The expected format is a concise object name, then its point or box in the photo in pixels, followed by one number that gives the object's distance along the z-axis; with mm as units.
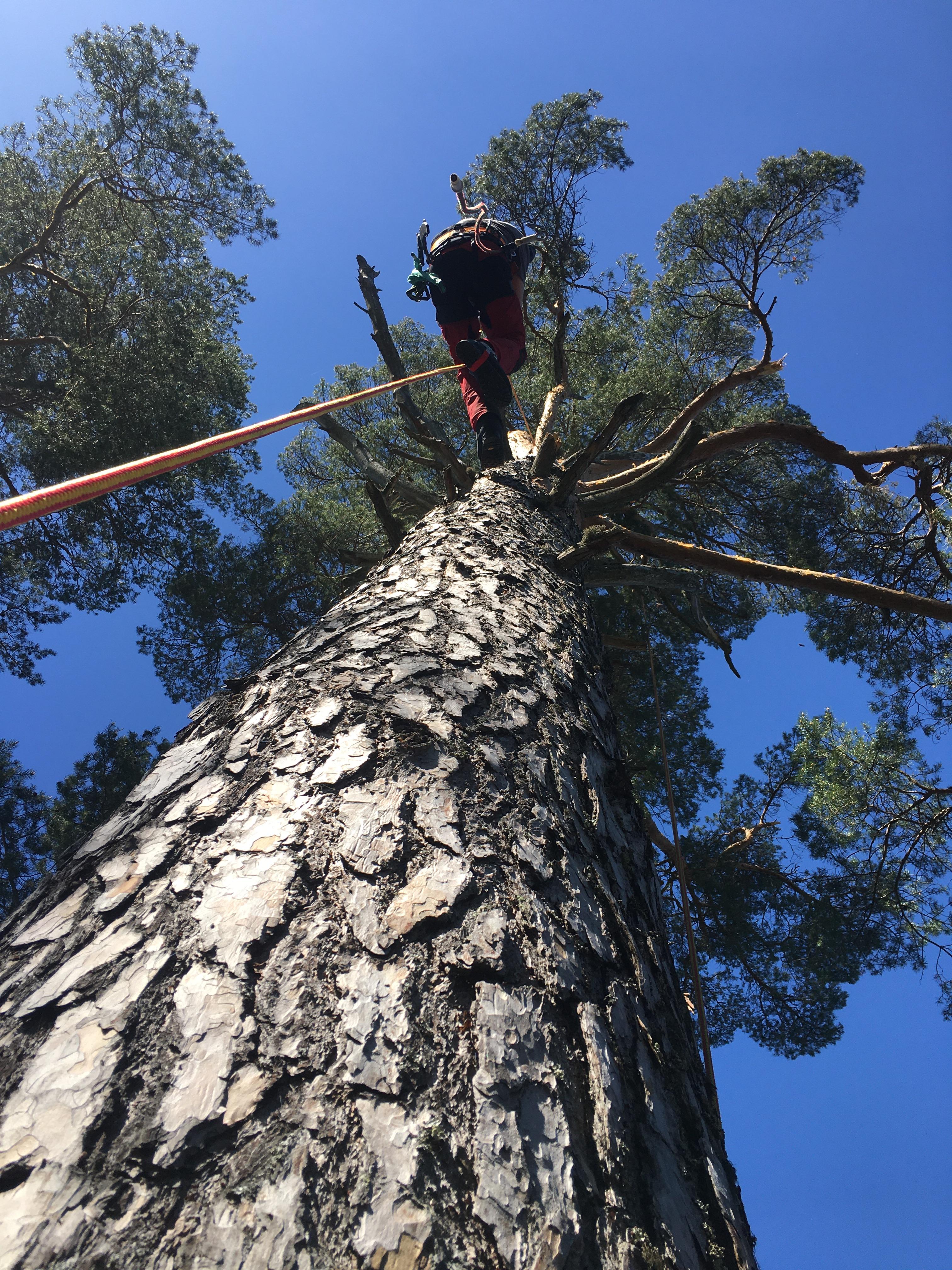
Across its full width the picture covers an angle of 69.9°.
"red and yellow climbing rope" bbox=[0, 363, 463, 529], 1021
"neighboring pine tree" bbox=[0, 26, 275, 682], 6004
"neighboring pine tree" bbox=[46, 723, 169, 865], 4973
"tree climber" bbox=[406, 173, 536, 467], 4480
